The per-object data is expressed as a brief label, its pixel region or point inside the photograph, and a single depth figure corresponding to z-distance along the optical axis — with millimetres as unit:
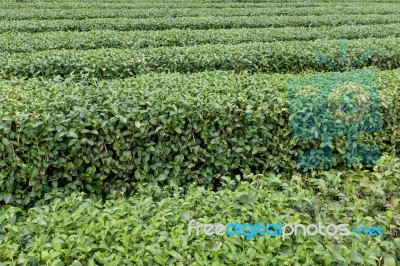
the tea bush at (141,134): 3594
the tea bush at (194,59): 6070
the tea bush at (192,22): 10461
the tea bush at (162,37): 7609
